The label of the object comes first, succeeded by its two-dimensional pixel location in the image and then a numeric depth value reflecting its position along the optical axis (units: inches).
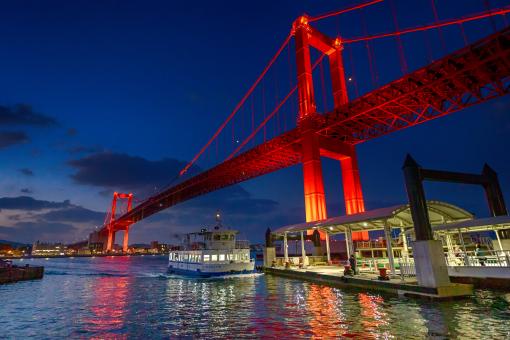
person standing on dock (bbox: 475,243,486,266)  706.8
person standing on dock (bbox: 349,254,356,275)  770.9
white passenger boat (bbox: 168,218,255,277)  1135.0
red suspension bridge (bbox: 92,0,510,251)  1044.7
